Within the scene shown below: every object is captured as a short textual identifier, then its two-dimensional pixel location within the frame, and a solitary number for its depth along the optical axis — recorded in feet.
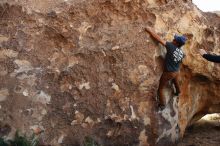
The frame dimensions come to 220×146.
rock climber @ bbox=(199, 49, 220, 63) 25.43
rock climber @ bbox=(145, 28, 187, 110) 25.40
